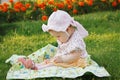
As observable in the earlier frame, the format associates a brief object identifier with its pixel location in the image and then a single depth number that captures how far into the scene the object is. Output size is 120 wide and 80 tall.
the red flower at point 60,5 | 10.00
